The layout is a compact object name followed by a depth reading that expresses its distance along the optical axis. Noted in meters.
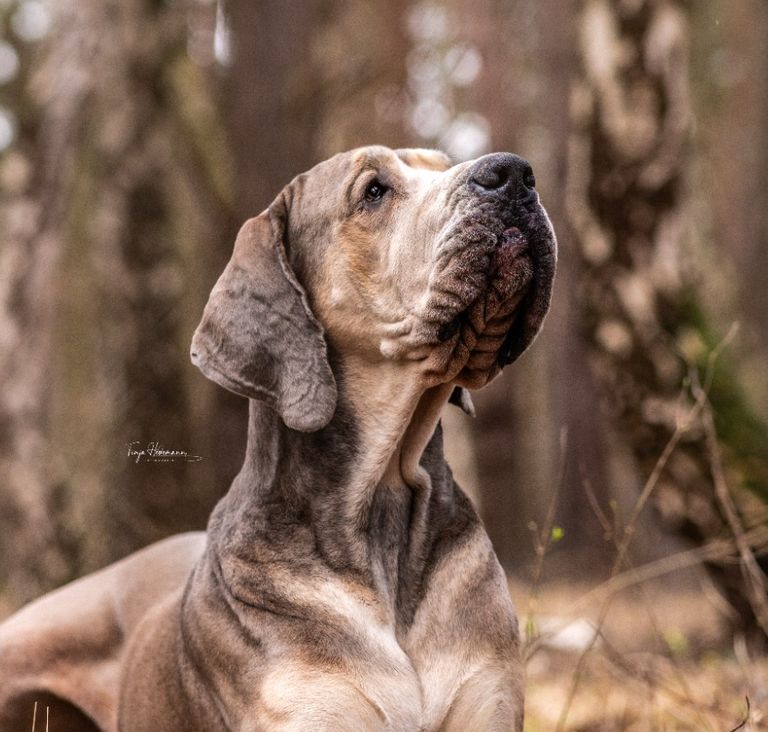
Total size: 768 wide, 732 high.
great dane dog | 3.52
